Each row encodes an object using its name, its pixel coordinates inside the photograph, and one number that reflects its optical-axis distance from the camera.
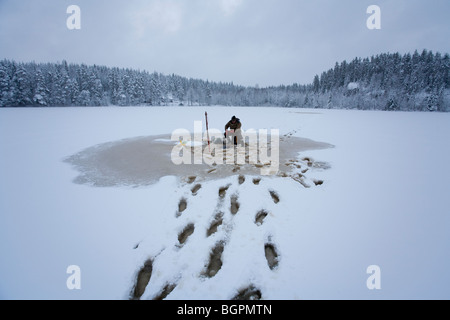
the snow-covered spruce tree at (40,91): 46.03
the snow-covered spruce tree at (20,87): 43.50
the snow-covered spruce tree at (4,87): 41.81
